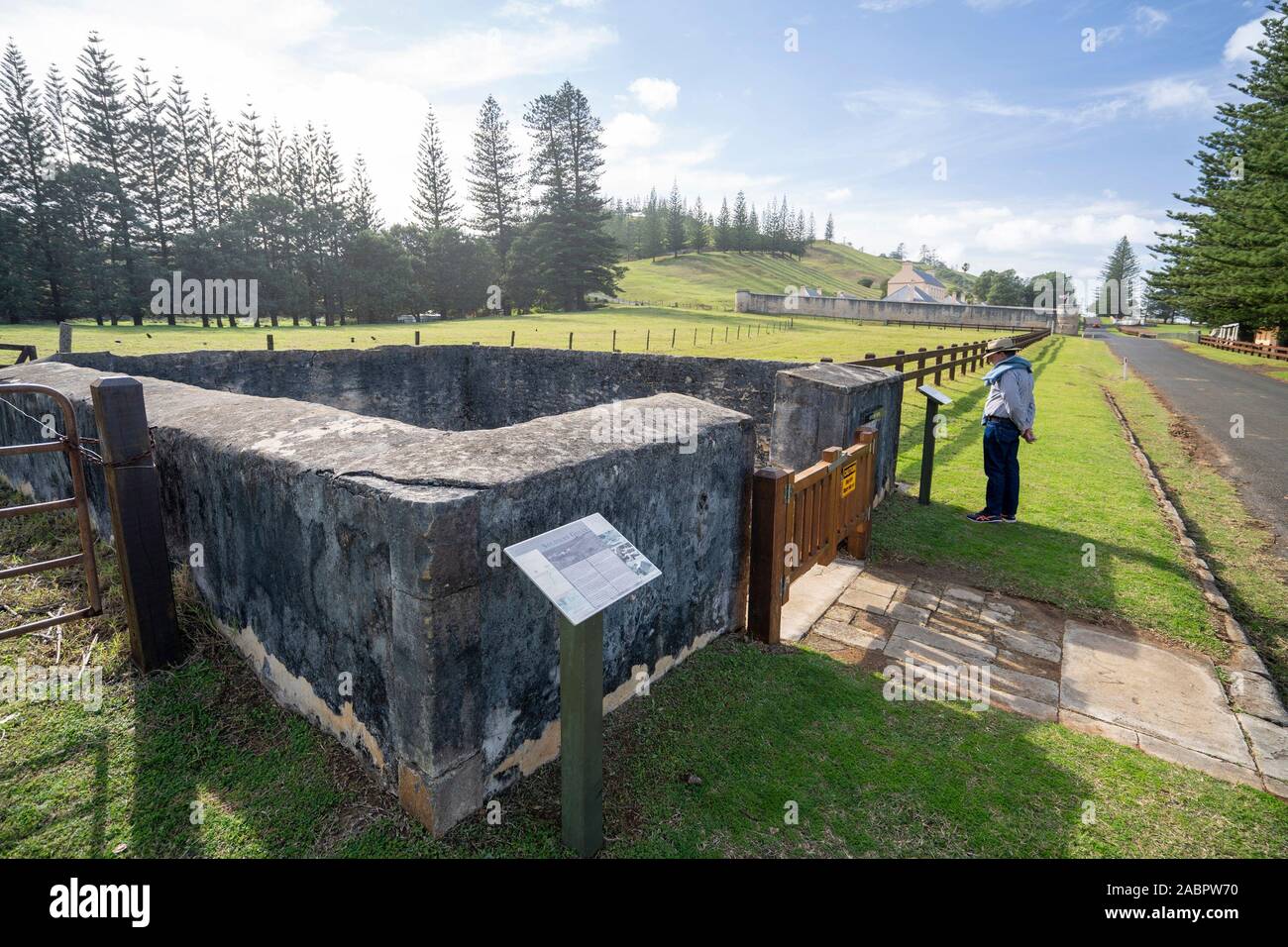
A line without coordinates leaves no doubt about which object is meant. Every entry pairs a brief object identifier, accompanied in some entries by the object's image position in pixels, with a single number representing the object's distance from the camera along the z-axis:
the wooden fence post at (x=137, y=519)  3.36
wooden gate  4.19
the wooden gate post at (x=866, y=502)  5.88
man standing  6.70
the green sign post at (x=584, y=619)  2.27
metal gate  3.48
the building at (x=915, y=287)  88.00
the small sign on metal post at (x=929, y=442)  7.25
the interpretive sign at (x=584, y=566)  2.23
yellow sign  5.35
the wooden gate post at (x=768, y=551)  4.16
